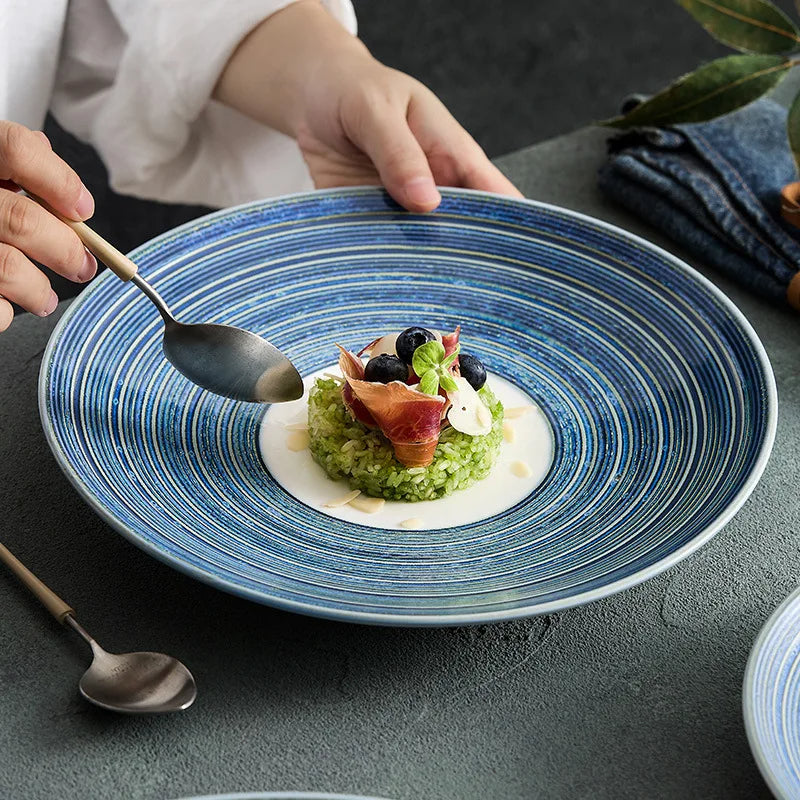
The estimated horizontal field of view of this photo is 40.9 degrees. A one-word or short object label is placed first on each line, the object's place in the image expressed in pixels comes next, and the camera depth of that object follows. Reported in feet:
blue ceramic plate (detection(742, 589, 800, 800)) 2.11
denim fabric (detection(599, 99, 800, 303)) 4.39
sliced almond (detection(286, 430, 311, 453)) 3.49
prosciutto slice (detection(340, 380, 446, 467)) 3.18
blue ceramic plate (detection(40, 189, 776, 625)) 2.75
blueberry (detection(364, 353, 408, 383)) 3.29
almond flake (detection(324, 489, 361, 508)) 3.24
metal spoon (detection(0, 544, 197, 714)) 2.53
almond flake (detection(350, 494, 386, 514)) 3.25
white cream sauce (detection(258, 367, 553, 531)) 3.23
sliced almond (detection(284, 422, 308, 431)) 3.57
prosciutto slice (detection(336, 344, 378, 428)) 3.35
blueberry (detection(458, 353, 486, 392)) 3.43
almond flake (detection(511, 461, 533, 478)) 3.43
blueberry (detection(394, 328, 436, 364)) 3.33
